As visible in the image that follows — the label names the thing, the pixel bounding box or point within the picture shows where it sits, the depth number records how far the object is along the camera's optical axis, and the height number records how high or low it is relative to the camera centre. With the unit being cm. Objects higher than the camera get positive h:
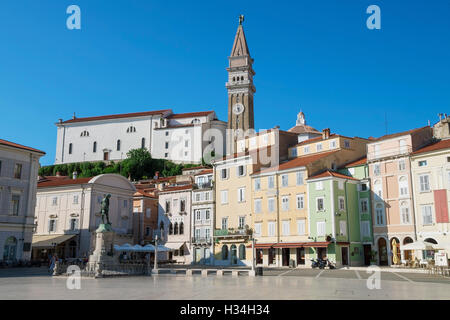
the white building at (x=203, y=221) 5406 +406
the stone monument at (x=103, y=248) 3077 +50
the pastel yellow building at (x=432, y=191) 3894 +551
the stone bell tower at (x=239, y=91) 11131 +4039
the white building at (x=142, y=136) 11006 +2908
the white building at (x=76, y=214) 5356 +492
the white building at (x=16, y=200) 4097 +490
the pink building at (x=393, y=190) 4175 +600
